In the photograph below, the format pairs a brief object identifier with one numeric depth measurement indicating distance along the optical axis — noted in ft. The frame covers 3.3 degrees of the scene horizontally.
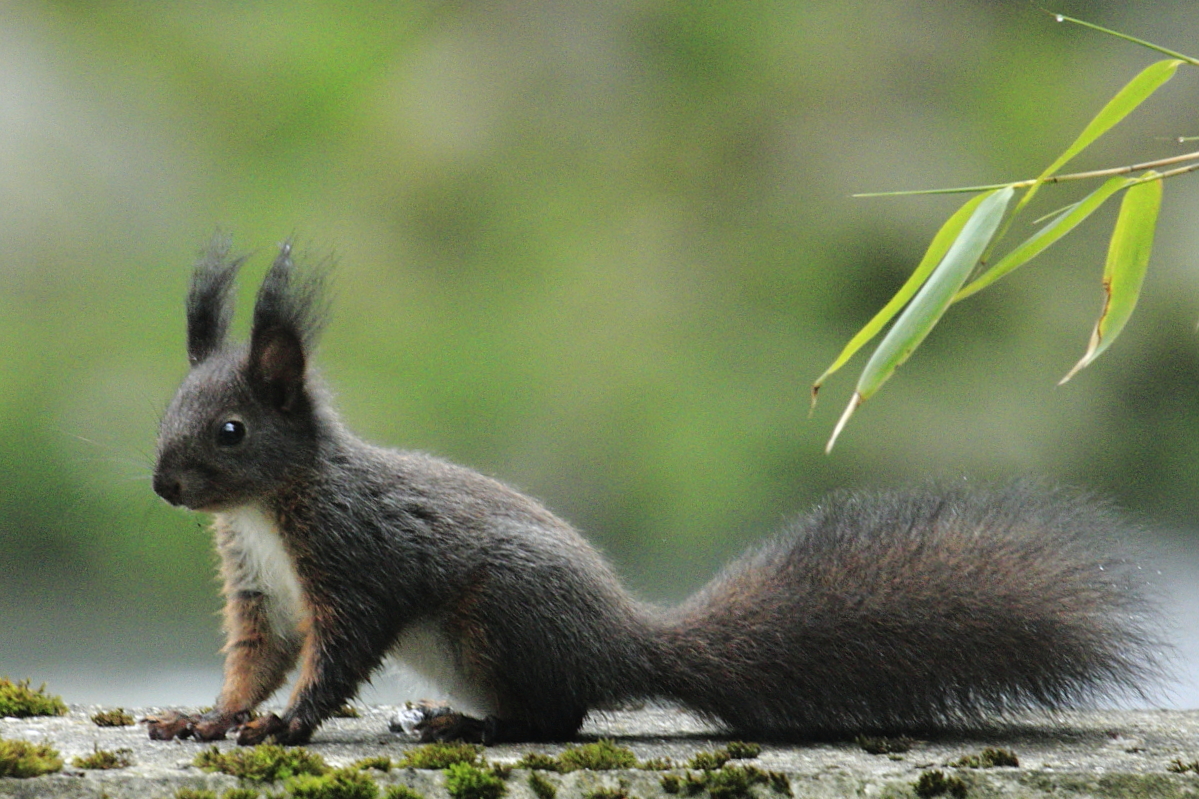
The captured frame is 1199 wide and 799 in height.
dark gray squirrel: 22.80
